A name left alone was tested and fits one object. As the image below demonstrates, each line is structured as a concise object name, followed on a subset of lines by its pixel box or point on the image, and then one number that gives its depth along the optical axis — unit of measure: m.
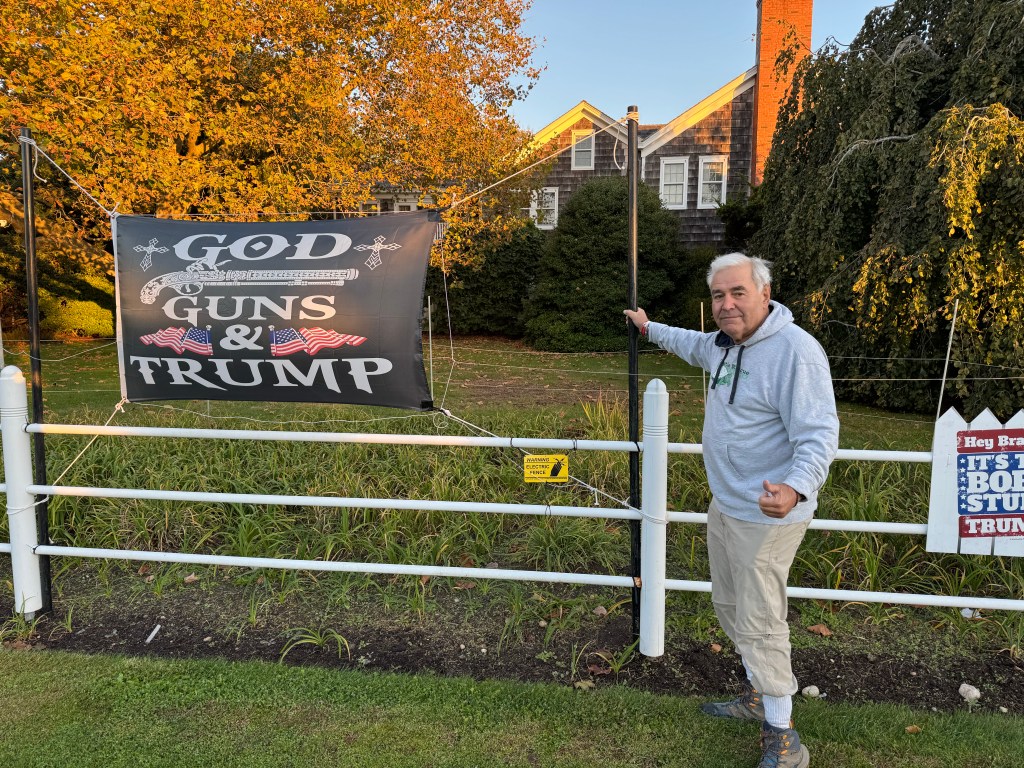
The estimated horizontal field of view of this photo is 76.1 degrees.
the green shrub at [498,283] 17.77
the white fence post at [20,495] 3.26
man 2.10
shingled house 17.25
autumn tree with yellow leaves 8.01
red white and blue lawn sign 2.86
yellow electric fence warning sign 3.08
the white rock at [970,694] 2.78
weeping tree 6.23
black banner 3.20
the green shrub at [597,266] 15.27
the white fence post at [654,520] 2.81
